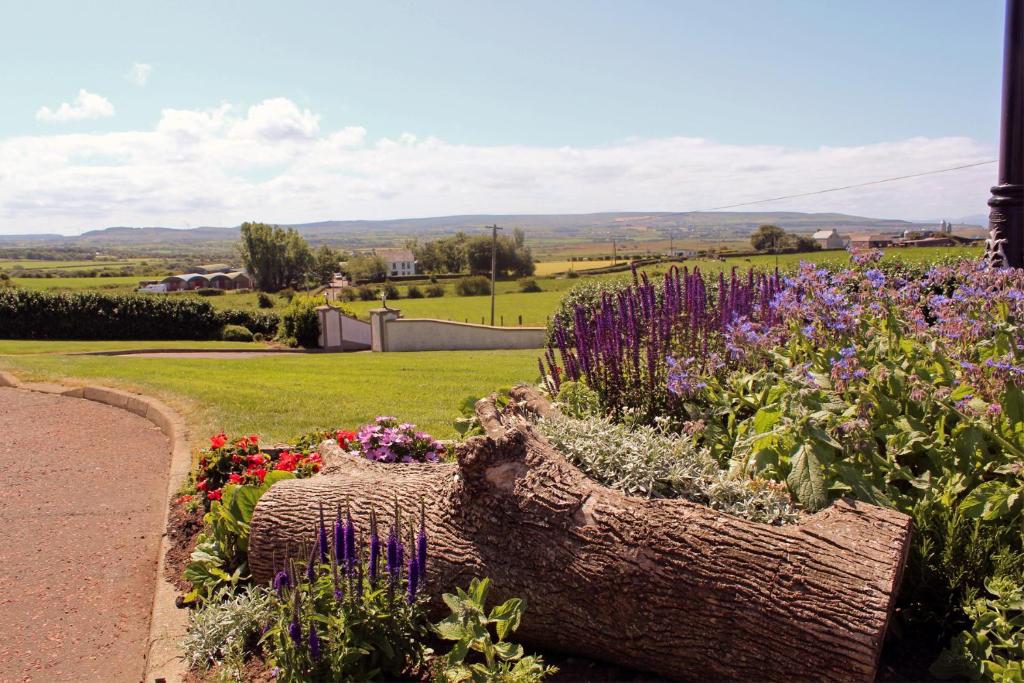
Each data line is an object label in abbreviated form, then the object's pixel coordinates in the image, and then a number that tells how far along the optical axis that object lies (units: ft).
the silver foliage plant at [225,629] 11.51
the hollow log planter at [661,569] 8.45
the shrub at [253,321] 129.49
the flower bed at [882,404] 9.54
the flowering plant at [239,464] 16.79
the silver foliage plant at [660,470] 10.17
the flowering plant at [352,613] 9.16
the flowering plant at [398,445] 16.84
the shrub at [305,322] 104.78
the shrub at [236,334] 123.13
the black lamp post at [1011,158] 18.31
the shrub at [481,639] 8.63
